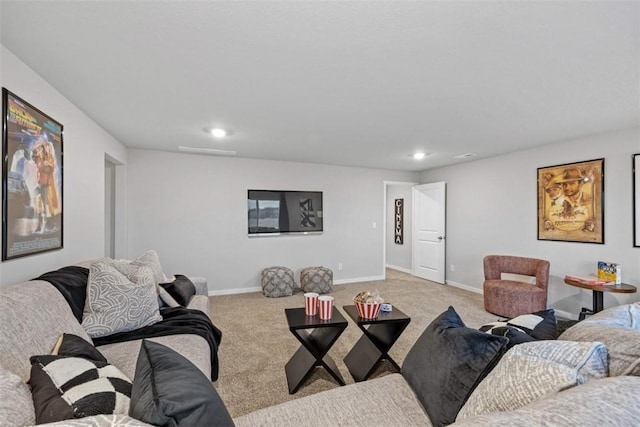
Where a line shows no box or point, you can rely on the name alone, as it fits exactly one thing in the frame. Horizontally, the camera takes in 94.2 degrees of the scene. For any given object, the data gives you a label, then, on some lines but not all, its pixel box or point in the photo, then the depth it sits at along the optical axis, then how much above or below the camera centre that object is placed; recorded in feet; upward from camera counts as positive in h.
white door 18.80 -1.20
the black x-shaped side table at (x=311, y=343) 7.02 -3.30
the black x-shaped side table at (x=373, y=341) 7.29 -3.37
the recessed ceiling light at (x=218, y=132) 10.96 +3.07
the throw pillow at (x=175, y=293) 8.34 -2.32
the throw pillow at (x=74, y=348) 4.16 -1.96
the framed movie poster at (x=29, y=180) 5.59 +0.69
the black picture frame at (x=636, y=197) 10.47 +0.57
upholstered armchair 11.83 -3.05
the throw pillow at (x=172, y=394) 2.22 -1.49
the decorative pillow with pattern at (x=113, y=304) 6.08 -1.95
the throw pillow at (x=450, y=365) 3.59 -2.01
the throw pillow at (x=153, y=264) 8.89 -1.55
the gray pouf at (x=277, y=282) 15.39 -3.64
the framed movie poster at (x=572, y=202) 11.55 +0.48
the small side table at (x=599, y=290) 9.52 -2.48
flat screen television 16.60 +0.05
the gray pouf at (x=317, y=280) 16.26 -3.72
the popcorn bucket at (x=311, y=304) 7.47 -2.29
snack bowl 7.22 -2.36
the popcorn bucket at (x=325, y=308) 7.29 -2.34
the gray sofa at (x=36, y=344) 2.55 -1.69
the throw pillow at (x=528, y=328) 3.94 -1.69
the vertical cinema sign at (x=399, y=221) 23.99 -0.65
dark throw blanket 5.84 -2.57
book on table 10.07 -2.35
